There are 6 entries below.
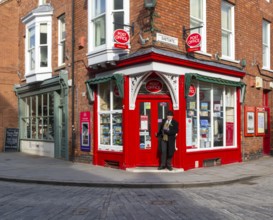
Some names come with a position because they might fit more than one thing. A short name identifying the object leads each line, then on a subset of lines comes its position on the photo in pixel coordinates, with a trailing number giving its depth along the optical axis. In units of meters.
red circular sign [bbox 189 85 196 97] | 12.35
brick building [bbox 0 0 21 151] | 18.55
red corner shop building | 11.56
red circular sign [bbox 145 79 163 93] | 11.92
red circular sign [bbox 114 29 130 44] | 11.11
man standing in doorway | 11.23
